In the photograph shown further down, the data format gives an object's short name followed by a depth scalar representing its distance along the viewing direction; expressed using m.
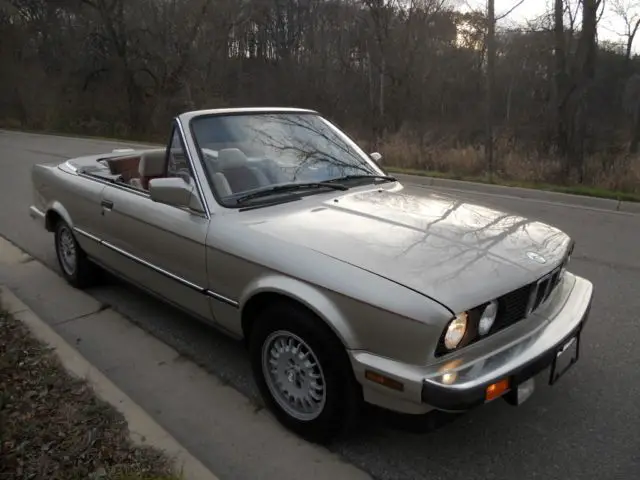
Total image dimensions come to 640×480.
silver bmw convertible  2.36
